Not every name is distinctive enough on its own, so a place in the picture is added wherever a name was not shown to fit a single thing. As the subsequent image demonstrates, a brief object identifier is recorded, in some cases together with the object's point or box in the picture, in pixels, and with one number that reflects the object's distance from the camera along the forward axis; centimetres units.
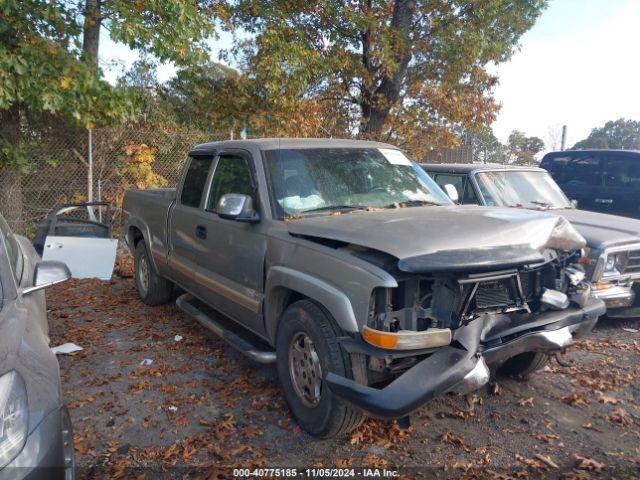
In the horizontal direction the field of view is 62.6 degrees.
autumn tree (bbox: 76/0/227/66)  740
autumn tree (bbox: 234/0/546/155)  1059
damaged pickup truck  289
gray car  212
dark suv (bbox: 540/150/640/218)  900
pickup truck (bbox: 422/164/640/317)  537
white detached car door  578
